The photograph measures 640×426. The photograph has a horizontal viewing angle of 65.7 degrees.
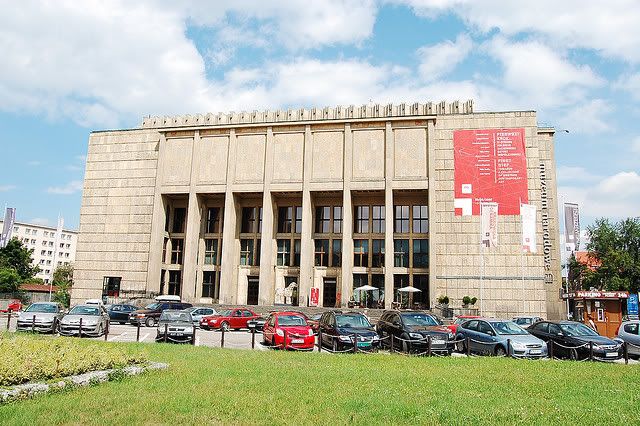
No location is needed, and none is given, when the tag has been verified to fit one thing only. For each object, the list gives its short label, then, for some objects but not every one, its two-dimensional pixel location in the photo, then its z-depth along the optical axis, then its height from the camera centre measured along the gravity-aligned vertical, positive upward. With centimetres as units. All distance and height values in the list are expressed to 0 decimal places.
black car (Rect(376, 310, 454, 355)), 1744 -209
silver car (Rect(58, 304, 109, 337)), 2144 -256
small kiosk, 2456 -143
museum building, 4250 +609
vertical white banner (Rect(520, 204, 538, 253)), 4069 +415
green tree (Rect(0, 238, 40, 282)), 7219 +66
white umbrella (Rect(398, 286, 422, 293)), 4186 -119
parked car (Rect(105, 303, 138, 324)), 3068 -300
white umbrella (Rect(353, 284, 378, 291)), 4300 -125
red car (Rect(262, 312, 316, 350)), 1900 -237
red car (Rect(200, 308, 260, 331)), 2930 -303
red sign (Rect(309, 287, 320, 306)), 4459 -231
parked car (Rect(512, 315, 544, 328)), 2811 -236
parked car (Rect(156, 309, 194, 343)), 2094 -266
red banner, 4225 +924
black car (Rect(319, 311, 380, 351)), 1792 -218
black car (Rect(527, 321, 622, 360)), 1661 -206
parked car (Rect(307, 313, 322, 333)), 2598 -268
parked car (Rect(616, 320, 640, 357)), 1820 -201
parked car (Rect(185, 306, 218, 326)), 3103 -281
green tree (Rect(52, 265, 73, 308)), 5656 -310
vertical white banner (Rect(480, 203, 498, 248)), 4053 +428
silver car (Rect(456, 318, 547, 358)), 1684 -217
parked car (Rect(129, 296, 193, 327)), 2995 -291
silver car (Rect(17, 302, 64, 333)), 2206 -257
